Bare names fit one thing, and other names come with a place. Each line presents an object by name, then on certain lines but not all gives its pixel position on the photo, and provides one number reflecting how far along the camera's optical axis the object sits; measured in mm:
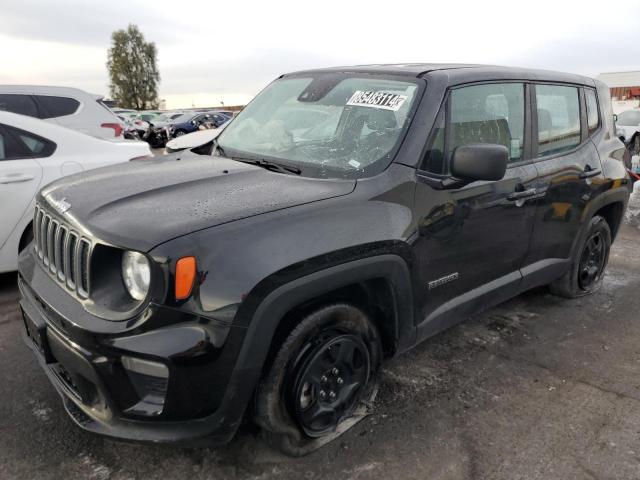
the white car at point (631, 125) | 15469
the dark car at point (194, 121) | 25280
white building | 31980
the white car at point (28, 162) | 4098
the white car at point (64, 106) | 8445
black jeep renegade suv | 1962
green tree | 66500
